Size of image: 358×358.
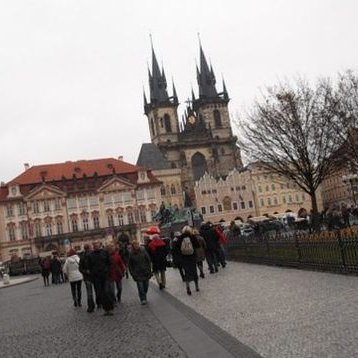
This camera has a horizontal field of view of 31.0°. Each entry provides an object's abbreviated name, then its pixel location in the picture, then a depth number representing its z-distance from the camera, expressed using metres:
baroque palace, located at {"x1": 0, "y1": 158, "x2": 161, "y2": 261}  94.25
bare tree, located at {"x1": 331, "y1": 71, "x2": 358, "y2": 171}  35.69
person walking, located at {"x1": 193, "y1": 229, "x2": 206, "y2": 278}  20.26
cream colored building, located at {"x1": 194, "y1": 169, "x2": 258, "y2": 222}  112.00
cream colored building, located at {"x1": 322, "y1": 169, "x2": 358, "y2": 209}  118.25
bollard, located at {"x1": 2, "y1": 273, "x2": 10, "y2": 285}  40.17
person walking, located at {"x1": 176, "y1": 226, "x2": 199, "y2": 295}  16.28
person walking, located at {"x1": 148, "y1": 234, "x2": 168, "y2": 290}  18.28
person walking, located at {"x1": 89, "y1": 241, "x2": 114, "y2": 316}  14.99
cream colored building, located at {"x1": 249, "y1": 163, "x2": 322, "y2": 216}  116.94
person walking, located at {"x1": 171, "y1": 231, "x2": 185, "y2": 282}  17.00
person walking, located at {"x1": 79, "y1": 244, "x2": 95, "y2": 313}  15.55
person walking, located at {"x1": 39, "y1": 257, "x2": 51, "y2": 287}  33.94
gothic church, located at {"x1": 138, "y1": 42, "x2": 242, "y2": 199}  119.12
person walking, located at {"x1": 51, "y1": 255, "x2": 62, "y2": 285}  34.19
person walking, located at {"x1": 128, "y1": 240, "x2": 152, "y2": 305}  15.99
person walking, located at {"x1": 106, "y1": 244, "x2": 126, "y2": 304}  15.59
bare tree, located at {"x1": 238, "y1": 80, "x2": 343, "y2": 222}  34.62
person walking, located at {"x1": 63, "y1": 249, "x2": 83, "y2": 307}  17.41
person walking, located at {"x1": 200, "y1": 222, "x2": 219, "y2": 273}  21.98
